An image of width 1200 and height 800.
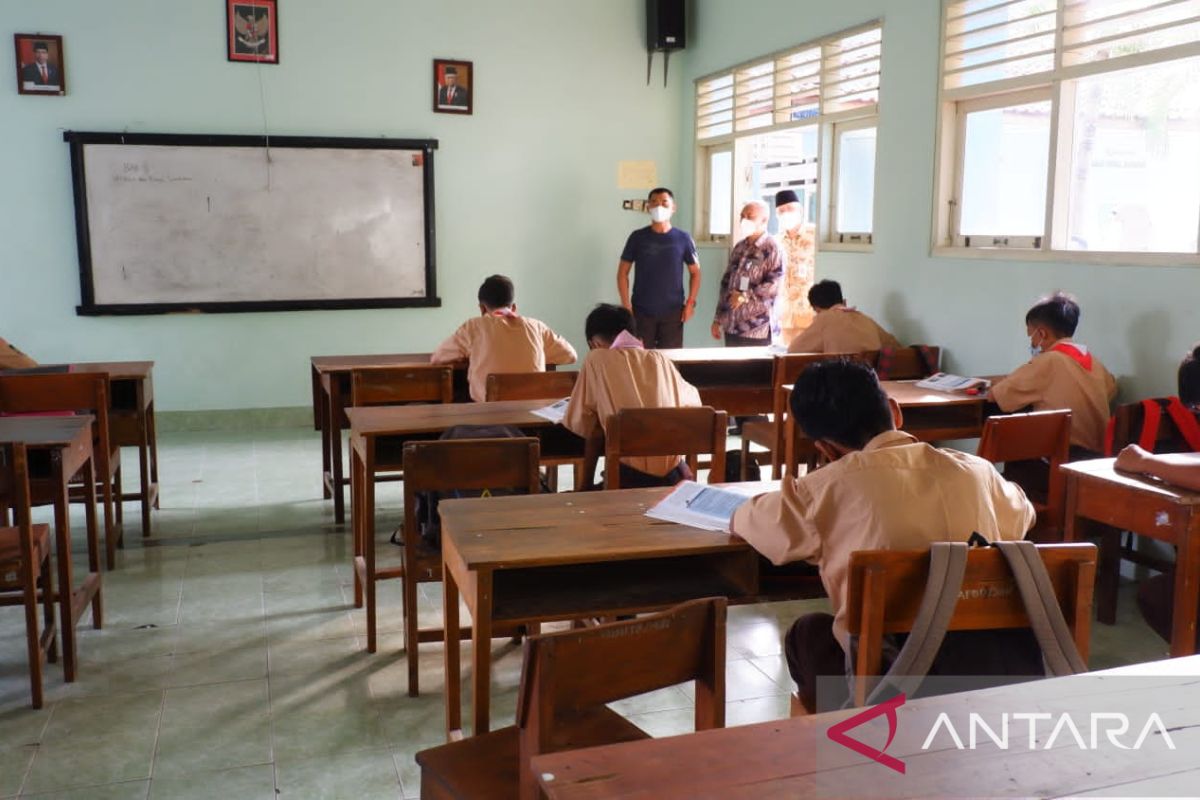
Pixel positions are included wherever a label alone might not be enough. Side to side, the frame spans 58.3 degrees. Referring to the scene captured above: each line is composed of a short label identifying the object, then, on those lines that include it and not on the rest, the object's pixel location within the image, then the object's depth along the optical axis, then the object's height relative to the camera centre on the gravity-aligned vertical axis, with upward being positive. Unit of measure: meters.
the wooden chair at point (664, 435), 3.15 -0.53
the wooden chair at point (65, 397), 3.77 -0.51
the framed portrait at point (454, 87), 7.31 +1.14
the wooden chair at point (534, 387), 4.11 -0.51
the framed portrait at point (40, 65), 6.47 +1.13
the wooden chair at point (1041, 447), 3.25 -0.58
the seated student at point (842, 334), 5.17 -0.37
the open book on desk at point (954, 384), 4.35 -0.52
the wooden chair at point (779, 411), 4.62 -0.66
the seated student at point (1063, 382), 3.86 -0.45
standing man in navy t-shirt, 7.16 -0.08
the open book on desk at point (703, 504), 2.32 -0.56
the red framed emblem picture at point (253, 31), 6.83 +1.41
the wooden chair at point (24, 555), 2.72 -0.79
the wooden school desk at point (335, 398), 4.70 -0.65
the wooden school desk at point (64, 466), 2.92 -0.60
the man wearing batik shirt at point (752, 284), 6.34 -0.16
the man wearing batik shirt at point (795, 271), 6.46 -0.09
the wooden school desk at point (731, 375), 5.21 -0.60
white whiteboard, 6.77 +0.18
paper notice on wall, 7.89 +0.59
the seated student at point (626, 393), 3.45 -0.44
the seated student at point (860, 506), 1.85 -0.44
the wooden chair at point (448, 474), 2.73 -0.56
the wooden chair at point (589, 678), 1.38 -0.56
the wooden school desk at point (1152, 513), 2.63 -0.66
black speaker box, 7.48 +1.60
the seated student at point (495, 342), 4.71 -0.38
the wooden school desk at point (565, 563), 2.13 -0.65
